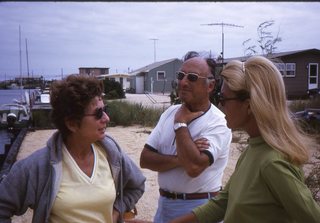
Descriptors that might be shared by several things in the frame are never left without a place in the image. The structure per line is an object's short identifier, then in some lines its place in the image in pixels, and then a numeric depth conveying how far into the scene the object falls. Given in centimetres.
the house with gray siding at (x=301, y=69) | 3097
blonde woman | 172
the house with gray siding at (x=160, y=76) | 5247
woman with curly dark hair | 225
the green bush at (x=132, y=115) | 1764
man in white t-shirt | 283
